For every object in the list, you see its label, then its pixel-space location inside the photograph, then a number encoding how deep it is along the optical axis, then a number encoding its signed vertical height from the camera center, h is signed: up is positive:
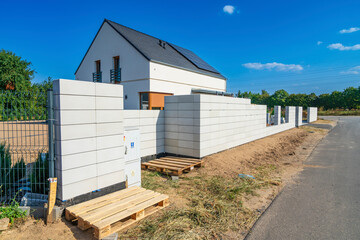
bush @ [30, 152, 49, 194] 3.96 -1.33
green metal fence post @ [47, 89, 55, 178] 3.47 -0.30
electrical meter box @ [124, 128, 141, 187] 4.62 -1.05
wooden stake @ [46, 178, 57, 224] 3.28 -1.47
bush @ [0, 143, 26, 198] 4.29 -1.35
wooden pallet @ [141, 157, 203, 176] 6.07 -1.69
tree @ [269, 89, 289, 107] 54.41 +4.28
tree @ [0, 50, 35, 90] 21.30 +4.35
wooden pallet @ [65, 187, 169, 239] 3.03 -1.67
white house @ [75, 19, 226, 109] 13.31 +3.44
